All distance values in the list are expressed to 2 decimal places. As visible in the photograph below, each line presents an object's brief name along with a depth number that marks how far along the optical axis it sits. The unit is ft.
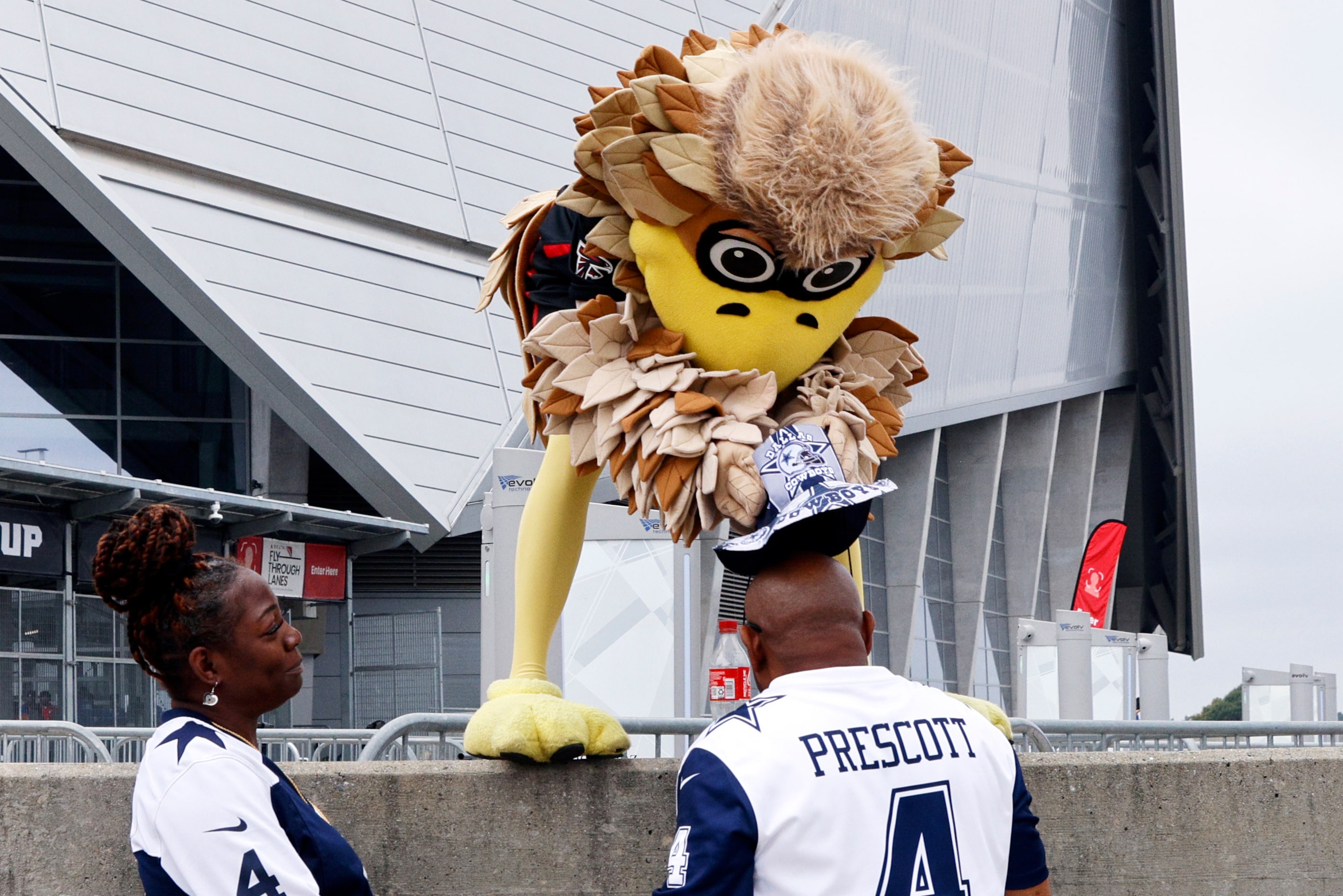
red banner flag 82.43
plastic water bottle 23.65
